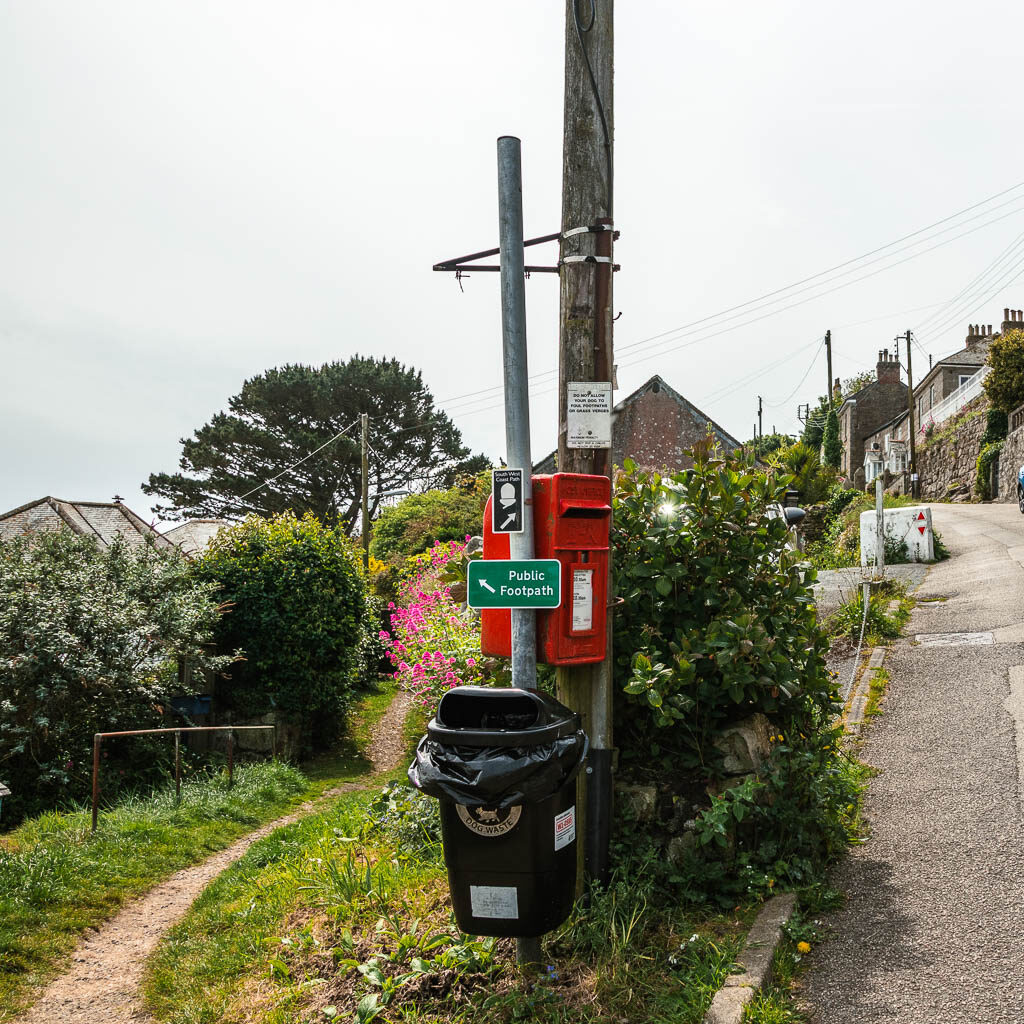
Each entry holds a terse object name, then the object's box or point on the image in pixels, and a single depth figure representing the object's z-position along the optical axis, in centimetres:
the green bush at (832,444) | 5450
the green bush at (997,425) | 3120
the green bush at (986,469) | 3072
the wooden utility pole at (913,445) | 3844
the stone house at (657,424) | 2625
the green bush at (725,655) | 457
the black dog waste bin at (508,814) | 334
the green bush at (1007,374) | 3109
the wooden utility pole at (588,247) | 445
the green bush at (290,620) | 1352
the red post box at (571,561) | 411
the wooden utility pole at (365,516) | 2703
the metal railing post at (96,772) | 764
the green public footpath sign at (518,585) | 394
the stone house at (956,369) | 4650
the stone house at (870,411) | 5109
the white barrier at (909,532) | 1666
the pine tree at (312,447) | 4012
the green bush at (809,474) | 3059
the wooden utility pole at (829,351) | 5367
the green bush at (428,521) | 2536
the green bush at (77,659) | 959
